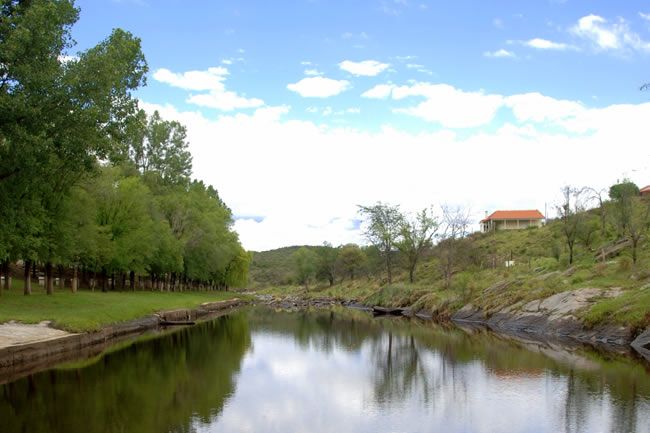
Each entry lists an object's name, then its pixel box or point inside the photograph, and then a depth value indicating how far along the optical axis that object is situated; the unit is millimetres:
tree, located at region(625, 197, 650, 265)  46116
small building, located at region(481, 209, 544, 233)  127312
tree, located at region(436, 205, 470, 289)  73731
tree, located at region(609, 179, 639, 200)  56516
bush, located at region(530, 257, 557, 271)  57141
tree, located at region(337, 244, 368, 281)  127469
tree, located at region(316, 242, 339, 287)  135875
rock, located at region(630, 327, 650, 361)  28825
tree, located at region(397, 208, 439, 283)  81688
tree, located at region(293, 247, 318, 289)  138625
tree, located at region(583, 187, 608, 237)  68312
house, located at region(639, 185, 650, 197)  99881
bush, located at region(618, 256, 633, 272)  42438
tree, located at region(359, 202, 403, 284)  86750
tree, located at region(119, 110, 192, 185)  75562
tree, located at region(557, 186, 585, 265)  58000
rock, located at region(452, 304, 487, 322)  49941
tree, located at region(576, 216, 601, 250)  58844
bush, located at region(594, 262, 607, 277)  43750
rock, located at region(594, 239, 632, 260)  52847
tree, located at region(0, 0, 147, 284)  22094
